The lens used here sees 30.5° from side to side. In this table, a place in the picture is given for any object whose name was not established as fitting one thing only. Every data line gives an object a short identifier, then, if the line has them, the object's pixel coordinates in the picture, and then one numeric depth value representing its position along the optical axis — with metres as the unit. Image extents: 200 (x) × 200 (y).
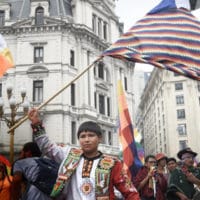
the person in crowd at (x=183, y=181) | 4.86
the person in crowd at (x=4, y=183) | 3.57
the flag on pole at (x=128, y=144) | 8.50
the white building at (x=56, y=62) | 26.02
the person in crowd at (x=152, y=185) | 6.43
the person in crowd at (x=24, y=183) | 3.24
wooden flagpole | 3.40
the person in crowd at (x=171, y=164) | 6.66
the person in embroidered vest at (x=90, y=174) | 2.74
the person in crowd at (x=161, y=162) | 6.59
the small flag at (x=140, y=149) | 13.94
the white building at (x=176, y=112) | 45.88
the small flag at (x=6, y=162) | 3.66
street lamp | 9.34
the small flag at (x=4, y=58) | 6.02
